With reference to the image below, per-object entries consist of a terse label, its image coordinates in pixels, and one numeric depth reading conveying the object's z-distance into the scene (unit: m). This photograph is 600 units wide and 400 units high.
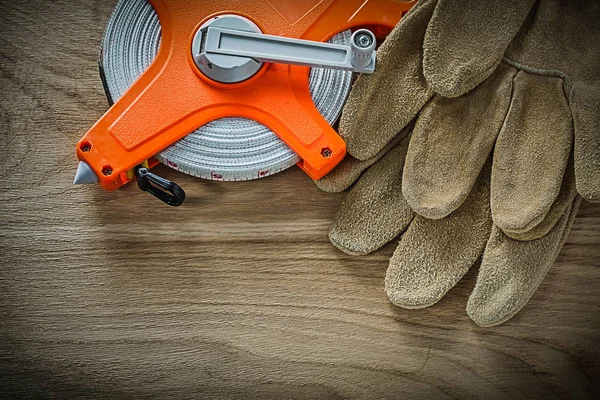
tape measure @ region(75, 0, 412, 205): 0.79
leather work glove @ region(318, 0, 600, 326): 0.78
